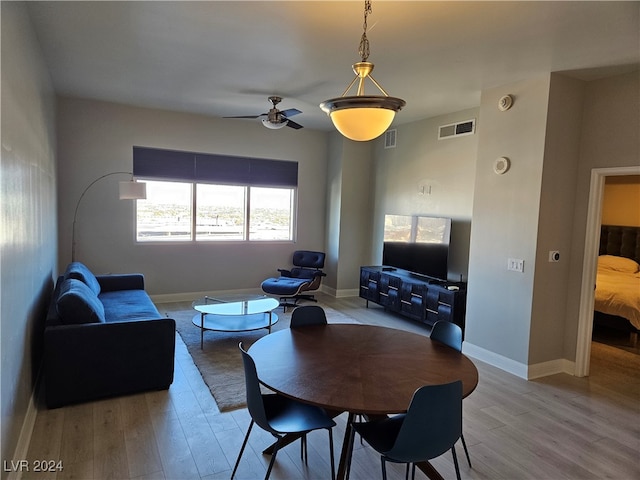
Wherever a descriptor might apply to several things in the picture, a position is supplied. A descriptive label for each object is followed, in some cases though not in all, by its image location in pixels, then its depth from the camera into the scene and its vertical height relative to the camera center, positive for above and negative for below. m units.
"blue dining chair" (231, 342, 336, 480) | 2.03 -1.07
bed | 4.80 -0.63
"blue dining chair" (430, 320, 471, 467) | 2.62 -0.74
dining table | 1.85 -0.78
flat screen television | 5.17 -0.28
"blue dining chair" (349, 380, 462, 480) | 1.78 -0.91
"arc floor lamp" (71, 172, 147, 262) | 5.12 +0.27
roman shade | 5.97 +0.74
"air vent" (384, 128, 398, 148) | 6.40 +1.35
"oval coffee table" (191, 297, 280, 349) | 4.37 -1.16
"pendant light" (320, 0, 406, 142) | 2.14 +0.59
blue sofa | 2.95 -1.07
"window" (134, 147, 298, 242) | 6.08 +0.29
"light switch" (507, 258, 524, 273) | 3.85 -0.35
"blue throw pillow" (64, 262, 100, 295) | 4.03 -0.67
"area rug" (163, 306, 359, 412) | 3.28 -1.40
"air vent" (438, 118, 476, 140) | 5.07 +1.25
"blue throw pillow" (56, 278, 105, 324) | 3.02 -0.74
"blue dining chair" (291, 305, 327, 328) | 2.92 -0.71
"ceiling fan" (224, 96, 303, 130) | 4.58 +1.15
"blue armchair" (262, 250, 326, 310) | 5.91 -0.94
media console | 4.75 -0.92
